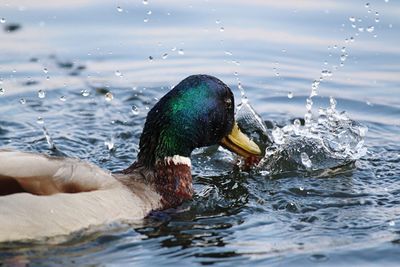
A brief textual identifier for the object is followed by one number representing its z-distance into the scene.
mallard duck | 7.71
